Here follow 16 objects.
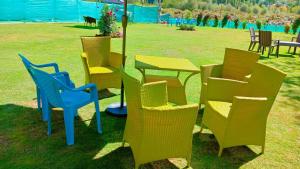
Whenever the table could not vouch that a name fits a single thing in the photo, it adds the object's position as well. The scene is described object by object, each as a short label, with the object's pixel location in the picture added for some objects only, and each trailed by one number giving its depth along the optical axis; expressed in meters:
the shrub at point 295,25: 19.96
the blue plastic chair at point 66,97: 2.71
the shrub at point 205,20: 27.86
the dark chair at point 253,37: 10.85
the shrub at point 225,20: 26.04
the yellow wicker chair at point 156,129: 2.22
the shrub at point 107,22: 12.36
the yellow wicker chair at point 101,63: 4.26
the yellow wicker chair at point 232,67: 4.00
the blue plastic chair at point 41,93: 3.13
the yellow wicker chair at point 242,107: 2.74
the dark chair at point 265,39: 9.87
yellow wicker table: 3.52
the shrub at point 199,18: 28.08
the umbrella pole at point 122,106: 3.54
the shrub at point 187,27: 20.18
